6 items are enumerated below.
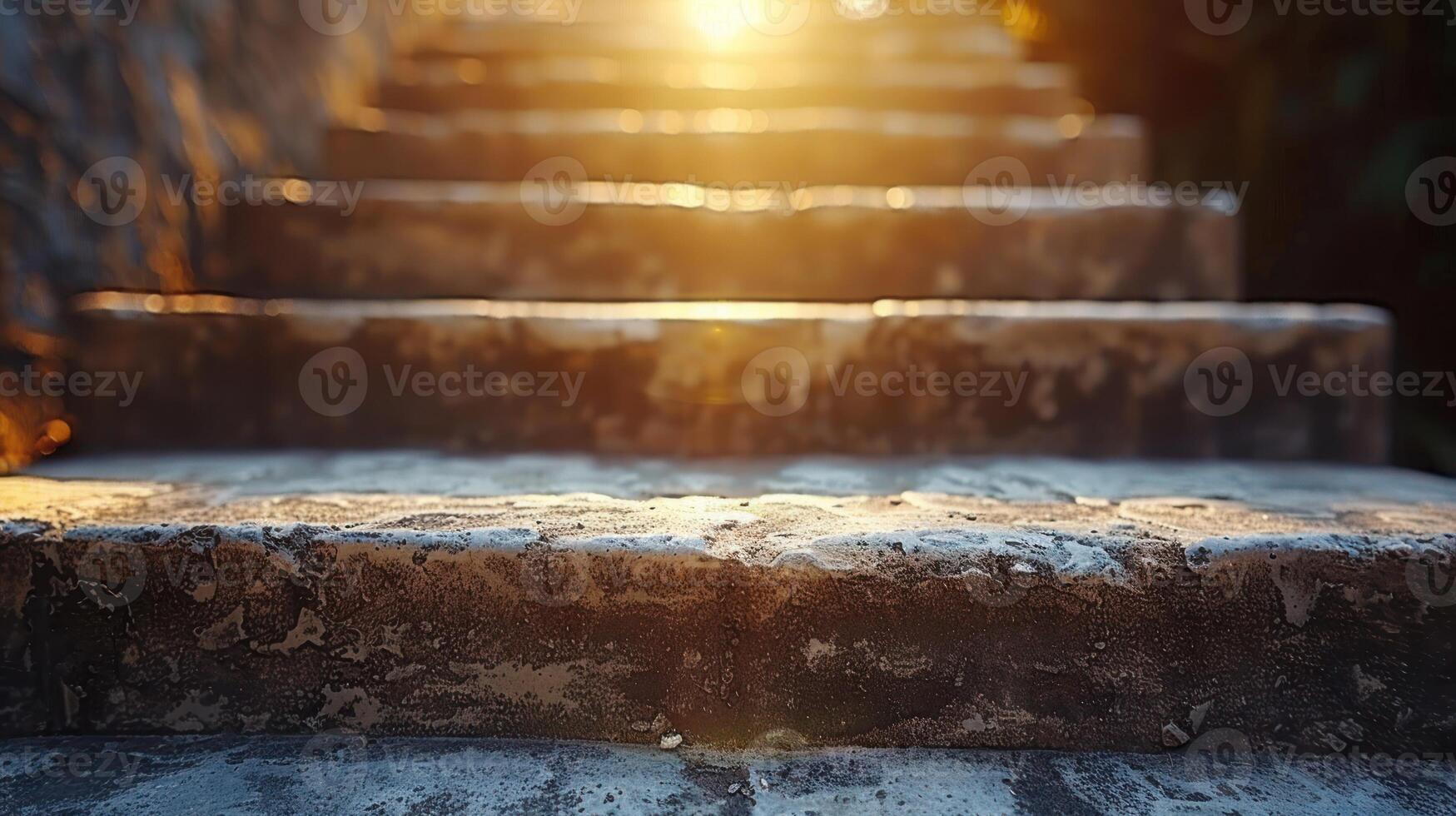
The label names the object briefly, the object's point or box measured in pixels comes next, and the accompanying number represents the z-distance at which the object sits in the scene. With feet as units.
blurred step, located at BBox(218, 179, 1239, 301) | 4.08
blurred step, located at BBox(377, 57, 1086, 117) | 6.32
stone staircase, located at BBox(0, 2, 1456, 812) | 1.94
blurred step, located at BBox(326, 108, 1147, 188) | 5.09
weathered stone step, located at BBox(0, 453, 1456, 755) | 1.93
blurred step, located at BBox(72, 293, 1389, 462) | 3.29
